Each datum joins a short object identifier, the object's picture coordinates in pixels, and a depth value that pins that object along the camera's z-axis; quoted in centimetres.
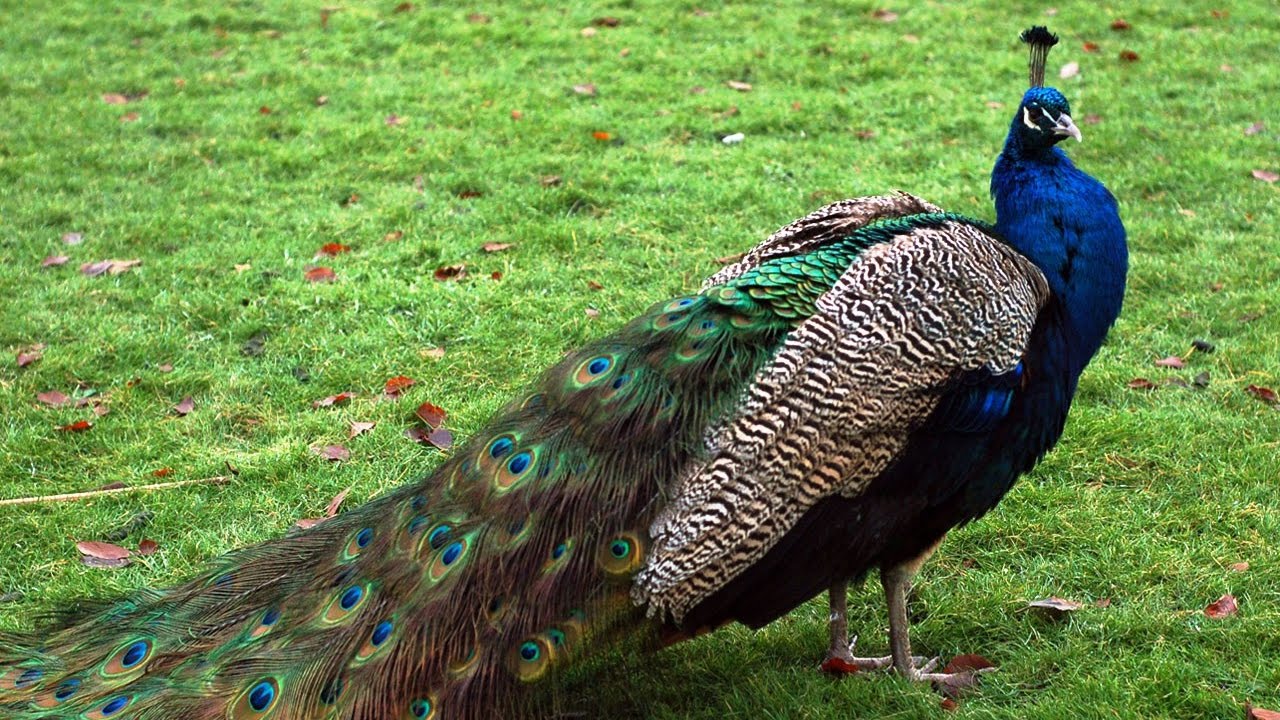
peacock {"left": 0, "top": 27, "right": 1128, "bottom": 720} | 287
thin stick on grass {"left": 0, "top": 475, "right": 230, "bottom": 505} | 437
